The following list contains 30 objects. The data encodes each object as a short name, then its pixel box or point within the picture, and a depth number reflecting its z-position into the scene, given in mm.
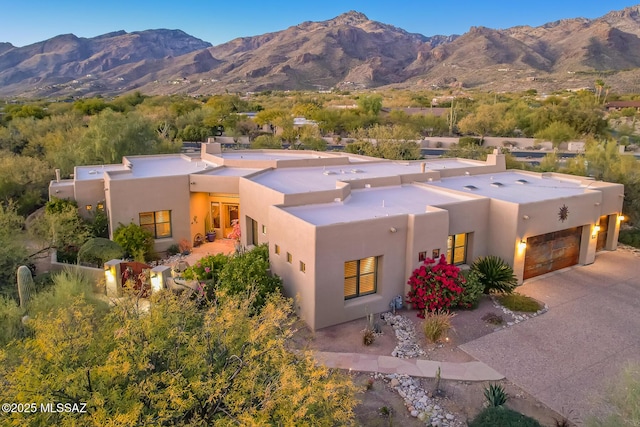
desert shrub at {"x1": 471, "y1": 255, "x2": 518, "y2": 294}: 14883
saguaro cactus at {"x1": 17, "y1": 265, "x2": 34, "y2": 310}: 12352
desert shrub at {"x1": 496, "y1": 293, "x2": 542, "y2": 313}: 14055
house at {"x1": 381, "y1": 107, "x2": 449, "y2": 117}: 67912
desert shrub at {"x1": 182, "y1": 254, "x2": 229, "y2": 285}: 14562
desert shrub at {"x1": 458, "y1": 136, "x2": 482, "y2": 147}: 49219
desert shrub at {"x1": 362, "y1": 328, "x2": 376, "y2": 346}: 12062
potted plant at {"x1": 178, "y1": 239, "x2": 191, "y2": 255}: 19875
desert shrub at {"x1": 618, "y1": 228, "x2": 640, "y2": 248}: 20531
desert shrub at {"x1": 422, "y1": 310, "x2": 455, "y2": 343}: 12070
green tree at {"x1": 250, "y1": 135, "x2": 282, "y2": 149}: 39531
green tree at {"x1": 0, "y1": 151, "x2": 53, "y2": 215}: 24172
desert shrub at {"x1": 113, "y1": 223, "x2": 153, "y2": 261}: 17984
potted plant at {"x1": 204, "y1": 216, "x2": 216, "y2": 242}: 21359
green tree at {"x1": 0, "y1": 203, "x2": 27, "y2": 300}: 13836
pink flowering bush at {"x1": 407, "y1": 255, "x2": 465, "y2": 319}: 13516
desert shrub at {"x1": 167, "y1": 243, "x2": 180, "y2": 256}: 19781
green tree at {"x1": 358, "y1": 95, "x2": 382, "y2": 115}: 64562
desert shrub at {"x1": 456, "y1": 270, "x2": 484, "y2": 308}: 14048
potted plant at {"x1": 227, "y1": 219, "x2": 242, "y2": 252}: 19828
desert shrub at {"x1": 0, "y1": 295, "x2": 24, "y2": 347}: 9681
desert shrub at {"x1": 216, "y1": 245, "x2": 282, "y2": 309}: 13109
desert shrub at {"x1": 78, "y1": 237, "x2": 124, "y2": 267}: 16922
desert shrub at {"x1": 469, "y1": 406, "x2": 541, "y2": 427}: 8044
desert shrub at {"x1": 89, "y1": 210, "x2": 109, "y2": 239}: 19781
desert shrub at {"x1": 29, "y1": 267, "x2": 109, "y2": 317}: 10898
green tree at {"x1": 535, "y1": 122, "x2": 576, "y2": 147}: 47969
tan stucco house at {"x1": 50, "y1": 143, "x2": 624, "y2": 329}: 13109
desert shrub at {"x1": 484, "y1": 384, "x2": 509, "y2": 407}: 9203
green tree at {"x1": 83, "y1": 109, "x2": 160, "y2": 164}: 28844
